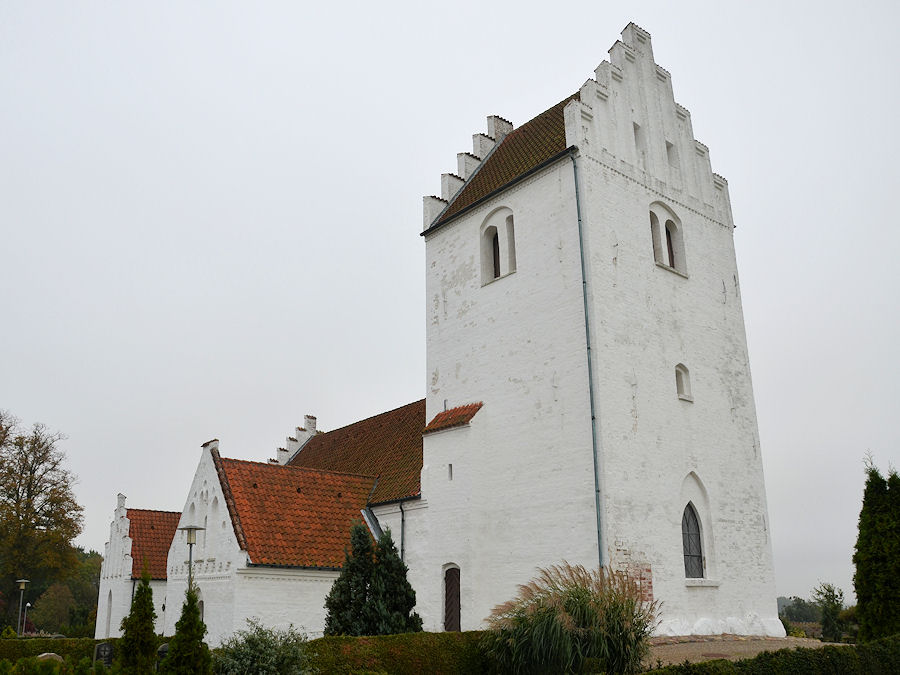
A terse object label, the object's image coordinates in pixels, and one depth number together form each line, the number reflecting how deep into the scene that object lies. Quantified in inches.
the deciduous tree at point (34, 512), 1307.8
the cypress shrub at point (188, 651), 383.9
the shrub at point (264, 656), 387.5
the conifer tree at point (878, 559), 613.9
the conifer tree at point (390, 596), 602.2
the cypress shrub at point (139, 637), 410.0
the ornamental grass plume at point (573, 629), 430.6
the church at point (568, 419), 603.5
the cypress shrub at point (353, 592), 602.2
